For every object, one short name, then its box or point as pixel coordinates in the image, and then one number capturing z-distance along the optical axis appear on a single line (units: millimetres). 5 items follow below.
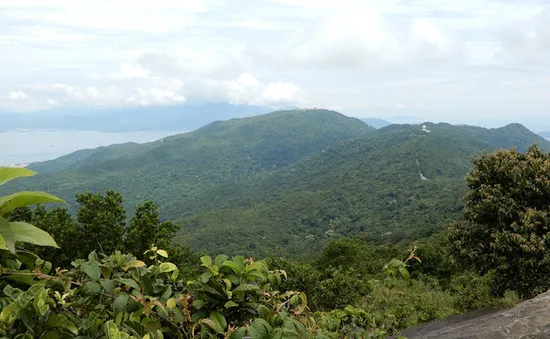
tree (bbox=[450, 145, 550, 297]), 9898
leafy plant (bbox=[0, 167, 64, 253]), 1206
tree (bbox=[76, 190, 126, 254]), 14359
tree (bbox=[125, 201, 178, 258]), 14719
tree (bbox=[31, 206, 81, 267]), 13733
